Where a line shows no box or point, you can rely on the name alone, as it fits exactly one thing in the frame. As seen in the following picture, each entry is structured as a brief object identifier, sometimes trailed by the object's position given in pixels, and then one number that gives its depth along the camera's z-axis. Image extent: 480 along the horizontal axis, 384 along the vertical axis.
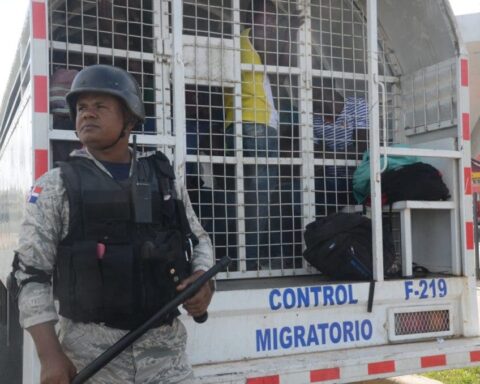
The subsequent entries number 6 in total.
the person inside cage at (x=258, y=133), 3.57
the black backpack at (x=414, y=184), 3.37
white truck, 2.81
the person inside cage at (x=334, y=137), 3.72
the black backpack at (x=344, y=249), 3.16
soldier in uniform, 1.76
